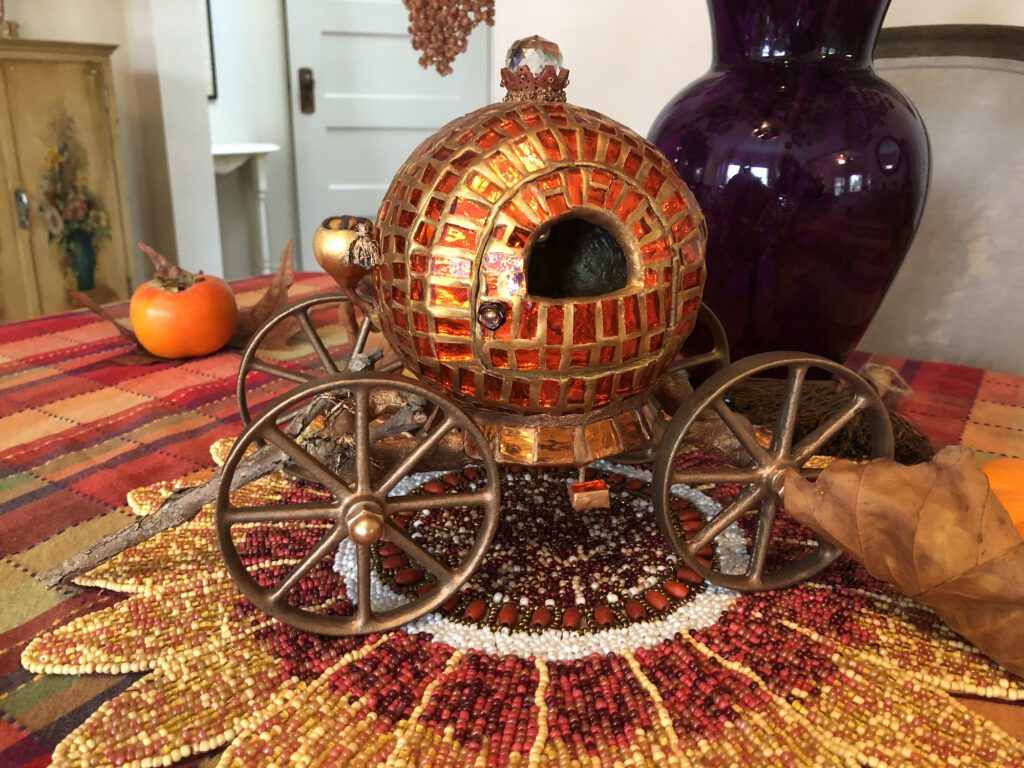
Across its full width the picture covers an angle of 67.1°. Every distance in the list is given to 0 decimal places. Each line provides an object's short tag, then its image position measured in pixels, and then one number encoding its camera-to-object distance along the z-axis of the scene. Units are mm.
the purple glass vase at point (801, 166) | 788
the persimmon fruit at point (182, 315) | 1137
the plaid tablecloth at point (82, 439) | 509
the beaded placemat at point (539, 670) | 458
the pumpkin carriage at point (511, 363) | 541
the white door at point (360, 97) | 3010
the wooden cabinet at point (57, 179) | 2240
